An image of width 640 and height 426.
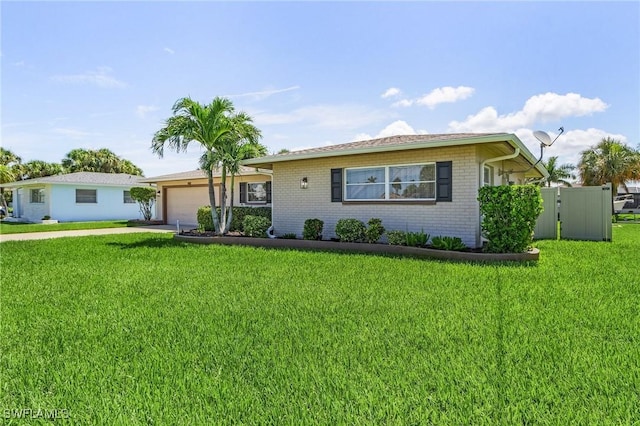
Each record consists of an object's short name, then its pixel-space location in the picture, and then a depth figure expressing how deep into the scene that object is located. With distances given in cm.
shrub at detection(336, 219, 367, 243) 1017
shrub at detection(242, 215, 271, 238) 1225
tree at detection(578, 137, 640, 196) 2550
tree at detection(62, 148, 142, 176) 3644
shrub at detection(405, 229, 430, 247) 905
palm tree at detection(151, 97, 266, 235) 1161
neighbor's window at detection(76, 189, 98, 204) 2412
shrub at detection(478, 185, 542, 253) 782
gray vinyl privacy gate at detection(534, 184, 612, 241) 1127
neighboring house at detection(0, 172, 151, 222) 2322
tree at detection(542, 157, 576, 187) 3296
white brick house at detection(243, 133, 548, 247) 905
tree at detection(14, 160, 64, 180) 3416
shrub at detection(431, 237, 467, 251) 846
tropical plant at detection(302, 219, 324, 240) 1112
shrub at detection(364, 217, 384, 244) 992
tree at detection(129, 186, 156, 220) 2112
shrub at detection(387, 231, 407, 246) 936
